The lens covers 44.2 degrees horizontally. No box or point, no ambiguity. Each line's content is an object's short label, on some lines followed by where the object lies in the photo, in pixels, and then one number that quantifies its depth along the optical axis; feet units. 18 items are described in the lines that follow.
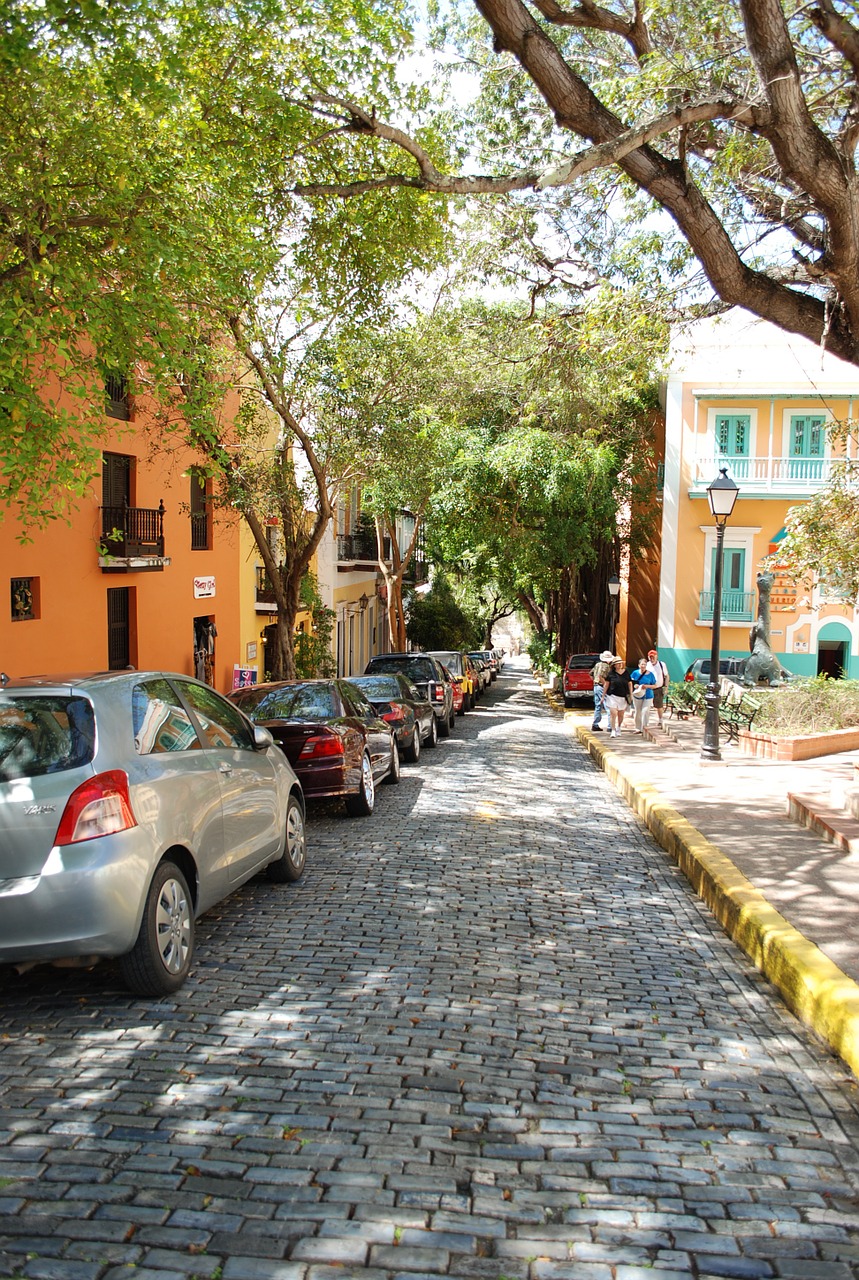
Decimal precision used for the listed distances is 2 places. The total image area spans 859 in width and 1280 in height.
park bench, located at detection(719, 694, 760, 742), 58.44
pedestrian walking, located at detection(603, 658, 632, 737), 62.85
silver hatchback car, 15.07
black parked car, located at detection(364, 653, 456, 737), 67.62
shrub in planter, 54.44
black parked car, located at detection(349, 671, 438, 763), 49.80
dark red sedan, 32.76
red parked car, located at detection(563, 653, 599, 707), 92.89
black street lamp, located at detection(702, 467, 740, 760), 47.62
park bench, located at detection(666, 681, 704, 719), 76.02
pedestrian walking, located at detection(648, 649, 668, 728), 61.77
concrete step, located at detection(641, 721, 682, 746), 59.57
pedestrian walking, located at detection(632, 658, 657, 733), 61.67
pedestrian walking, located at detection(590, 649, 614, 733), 64.64
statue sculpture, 70.08
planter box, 49.93
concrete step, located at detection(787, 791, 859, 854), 28.07
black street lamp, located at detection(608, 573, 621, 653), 97.35
